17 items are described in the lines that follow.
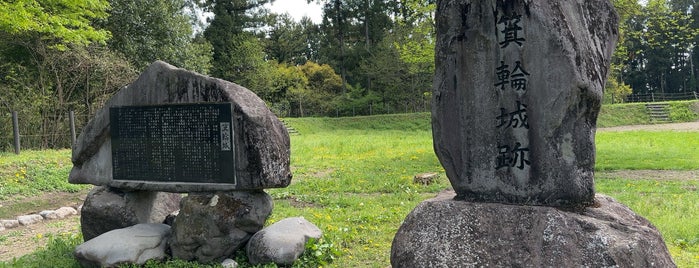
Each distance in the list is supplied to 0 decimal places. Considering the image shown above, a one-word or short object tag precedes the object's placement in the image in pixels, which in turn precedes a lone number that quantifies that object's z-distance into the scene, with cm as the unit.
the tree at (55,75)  1648
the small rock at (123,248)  587
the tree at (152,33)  2228
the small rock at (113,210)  675
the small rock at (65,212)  959
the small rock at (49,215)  941
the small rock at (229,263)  587
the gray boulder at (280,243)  579
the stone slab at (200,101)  596
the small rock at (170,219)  714
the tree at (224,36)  3709
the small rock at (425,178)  1114
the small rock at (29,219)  898
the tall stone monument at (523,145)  400
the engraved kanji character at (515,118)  441
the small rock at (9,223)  876
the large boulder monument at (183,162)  598
